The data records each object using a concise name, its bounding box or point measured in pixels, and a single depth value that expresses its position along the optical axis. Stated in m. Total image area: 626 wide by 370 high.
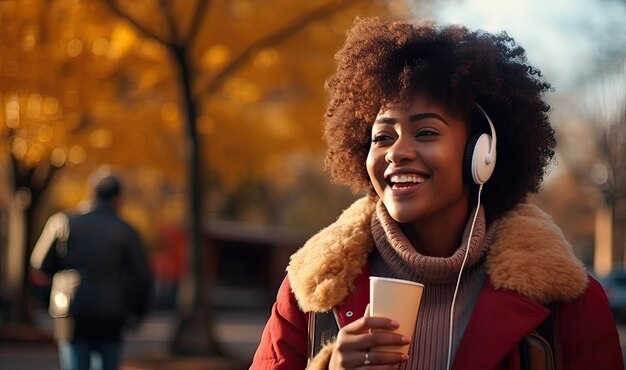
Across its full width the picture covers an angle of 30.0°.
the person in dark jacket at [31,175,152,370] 7.75
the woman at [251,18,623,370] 2.98
